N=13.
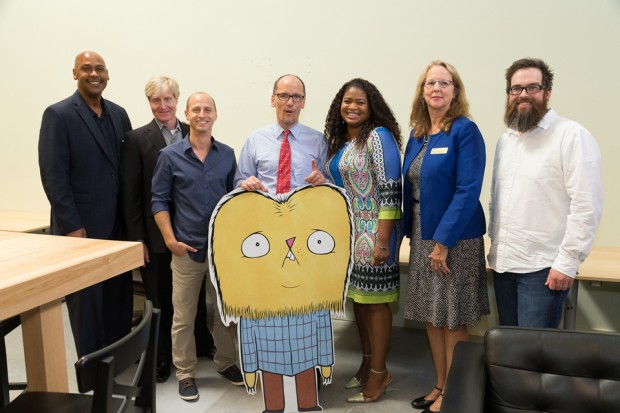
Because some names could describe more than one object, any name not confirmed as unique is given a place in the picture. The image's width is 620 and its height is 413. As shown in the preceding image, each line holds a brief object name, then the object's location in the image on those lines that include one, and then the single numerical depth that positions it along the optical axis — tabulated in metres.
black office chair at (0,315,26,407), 1.70
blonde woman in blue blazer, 2.20
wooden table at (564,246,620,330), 2.57
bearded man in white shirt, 1.98
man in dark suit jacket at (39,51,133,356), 2.68
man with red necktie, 2.52
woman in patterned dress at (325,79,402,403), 2.37
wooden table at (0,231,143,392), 1.31
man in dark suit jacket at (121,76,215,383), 2.83
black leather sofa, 1.54
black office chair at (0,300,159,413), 1.08
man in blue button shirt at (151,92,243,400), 2.56
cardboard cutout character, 2.33
